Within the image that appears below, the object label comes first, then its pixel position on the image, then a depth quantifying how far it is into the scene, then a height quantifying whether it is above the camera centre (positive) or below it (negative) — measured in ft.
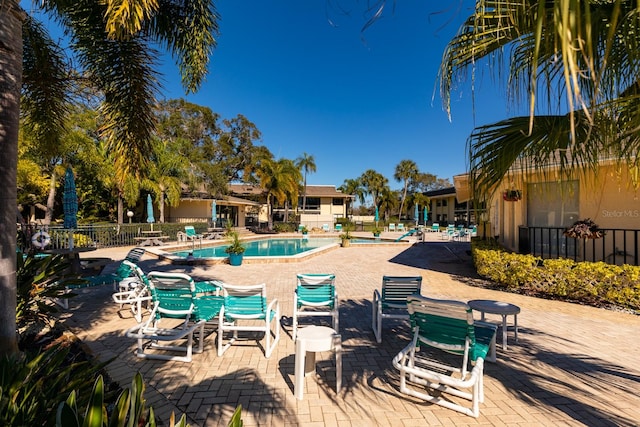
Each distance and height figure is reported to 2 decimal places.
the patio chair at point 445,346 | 10.08 -4.91
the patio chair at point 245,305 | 14.60 -4.37
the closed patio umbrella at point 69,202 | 31.01 +1.42
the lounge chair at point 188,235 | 68.03 -4.49
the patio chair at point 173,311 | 13.53 -4.61
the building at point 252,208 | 105.81 +3.19
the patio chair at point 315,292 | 17.29 -4.32
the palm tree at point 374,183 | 167.12 +17.88
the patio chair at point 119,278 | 21.66 -4.55
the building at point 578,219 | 26.45 -0.40
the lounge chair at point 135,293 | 18.33 -5.12
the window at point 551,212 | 30.07 +0.35
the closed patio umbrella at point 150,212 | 68.33 +0.84
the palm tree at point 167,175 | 79.36 +11.15
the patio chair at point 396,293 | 17.00 -4.42
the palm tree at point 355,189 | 174.41 +15.30
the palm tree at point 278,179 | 104.17 +12.57
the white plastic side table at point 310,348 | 10.91 -4.89
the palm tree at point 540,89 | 5.56 +2.70
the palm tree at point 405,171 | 172.45 +25.23
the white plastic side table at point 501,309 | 14.34 -4.48
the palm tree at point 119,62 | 16.80 +8.83
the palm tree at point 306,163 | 131.54 +22.63
